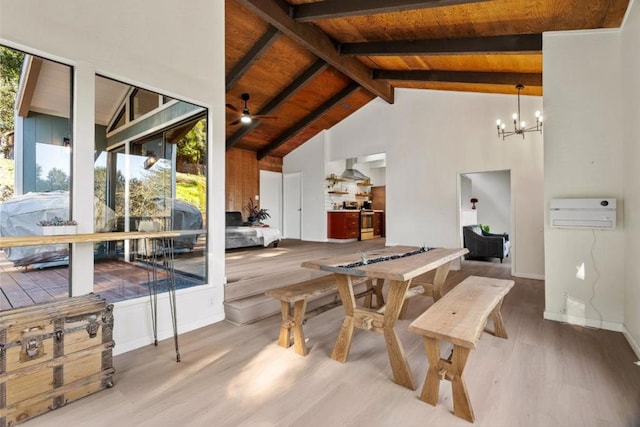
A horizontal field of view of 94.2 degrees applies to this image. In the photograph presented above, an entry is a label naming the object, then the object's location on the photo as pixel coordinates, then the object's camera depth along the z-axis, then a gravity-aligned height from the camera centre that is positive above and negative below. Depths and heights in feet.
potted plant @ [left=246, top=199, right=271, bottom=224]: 25.80 +0.01
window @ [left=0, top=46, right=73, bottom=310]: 6.50 +1.10
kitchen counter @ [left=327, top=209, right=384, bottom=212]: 27.76 +0.53
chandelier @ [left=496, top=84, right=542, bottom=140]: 15.76 +4.92
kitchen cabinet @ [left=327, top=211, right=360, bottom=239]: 27.40 -0.86
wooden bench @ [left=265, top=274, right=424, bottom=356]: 7.66 -2.33
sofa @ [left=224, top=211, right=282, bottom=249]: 20.44 -1.43
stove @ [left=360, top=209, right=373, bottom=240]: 29.68 -0.87
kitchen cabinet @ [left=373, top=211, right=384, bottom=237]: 32.35 -0.89
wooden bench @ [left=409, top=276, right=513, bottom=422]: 5.17 -2.11
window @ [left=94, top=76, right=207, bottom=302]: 8.28 +0.73
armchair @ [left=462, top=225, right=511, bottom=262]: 19.75 -1.96
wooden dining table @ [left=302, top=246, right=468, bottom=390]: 6.34 -1.80
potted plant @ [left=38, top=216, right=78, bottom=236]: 6.44 -0.20
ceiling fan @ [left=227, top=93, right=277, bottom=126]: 18.04 +6.05
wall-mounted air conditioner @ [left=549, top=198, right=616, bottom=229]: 9.00 +0.05
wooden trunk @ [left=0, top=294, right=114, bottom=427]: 5.10 -2.57
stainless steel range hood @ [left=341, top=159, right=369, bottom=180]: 28.48 +4.19
